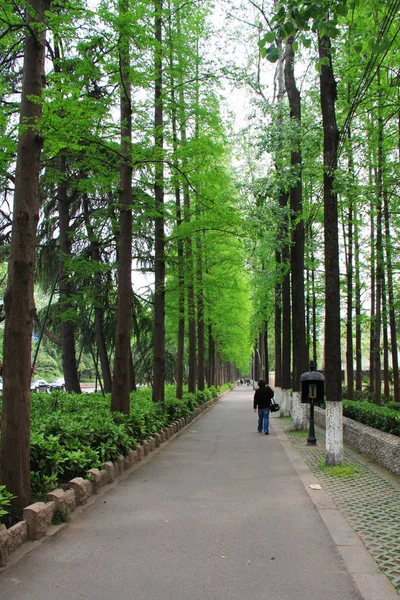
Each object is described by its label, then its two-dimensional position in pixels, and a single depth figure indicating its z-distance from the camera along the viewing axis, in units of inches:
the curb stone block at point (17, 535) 183.0
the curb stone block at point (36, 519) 199.9
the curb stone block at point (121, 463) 343.0
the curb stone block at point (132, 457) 369.8
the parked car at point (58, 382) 2076.9
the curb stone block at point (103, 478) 295.9
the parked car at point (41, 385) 1797.5
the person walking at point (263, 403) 634.8
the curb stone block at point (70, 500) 233.7
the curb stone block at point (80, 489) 254.5
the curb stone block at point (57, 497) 225.1
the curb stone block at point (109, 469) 308.7
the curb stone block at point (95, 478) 280.7
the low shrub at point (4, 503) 185.0
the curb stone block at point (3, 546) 173.9
